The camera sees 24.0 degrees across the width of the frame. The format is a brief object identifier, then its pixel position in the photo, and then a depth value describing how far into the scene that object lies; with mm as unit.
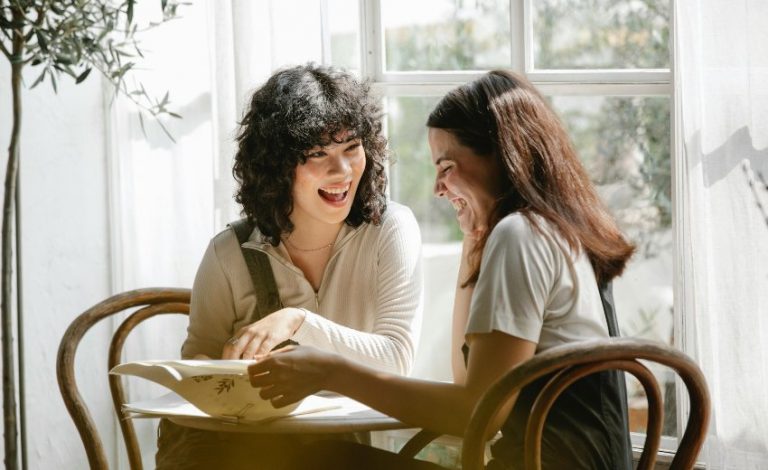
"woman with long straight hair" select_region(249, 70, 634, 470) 2053
